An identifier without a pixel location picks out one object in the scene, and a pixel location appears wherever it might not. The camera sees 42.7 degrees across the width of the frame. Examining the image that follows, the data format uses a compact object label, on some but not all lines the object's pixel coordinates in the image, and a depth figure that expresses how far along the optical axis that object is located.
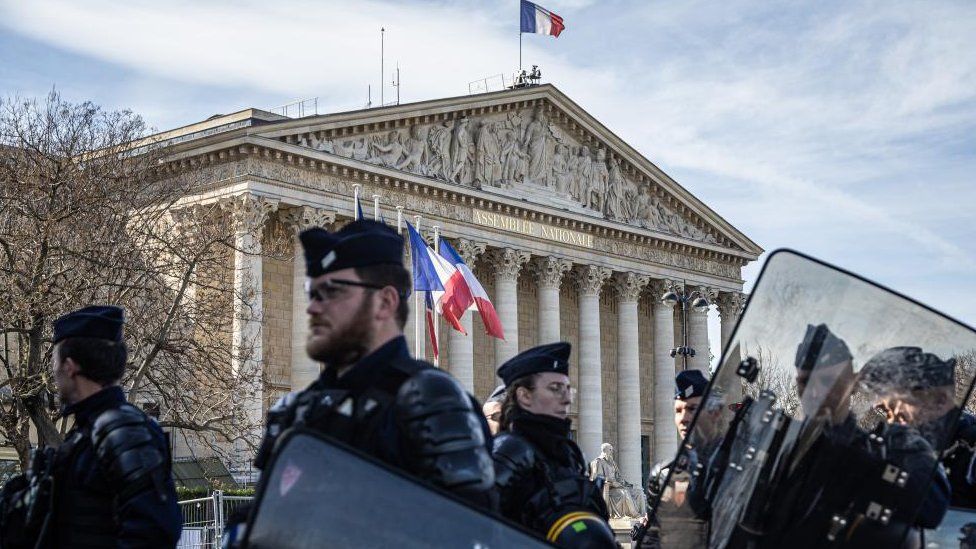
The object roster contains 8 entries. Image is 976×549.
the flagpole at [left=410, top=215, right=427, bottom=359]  26.57
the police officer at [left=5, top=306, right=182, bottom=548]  4.34
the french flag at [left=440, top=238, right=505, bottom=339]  25.89
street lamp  26.06
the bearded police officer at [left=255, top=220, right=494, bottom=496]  2.96
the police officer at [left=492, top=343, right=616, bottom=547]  4.72
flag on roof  41.19
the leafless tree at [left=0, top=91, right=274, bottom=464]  17.59
